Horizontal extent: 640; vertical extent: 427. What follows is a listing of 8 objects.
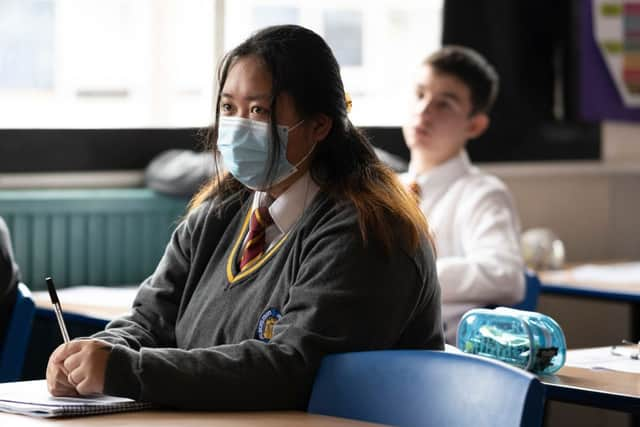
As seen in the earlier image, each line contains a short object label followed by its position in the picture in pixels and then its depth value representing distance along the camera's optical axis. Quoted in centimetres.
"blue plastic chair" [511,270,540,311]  538
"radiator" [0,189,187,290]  571
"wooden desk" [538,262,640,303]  588
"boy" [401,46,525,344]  507
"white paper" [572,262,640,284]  631
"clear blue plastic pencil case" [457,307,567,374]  334
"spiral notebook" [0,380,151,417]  268
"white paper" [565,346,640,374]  366
